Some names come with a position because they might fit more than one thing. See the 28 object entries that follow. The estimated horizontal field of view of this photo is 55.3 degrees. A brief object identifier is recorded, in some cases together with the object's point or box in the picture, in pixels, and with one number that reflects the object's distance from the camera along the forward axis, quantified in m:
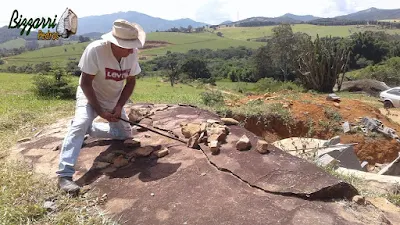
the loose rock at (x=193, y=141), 4.29
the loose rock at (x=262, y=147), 3.90
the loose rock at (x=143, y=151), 4.20
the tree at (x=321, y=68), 22.14
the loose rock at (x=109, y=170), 3.95
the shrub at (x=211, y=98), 8.61
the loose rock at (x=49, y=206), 3.20
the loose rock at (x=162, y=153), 4.16
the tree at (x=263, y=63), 38.47
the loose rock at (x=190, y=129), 4.55
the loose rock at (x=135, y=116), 5.57
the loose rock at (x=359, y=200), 3.25
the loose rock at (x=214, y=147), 3.99
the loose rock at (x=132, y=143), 4.45
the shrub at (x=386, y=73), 24.94
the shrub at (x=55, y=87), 10.84
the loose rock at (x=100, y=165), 4.03
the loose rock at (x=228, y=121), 4.97
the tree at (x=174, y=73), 28.59
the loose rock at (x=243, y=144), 3.99
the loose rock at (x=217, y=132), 4.25
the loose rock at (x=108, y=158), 4.12
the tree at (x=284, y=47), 32.47
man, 3.70
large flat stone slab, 3.29
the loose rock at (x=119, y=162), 4.04
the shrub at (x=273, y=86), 21.39
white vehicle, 15.20
